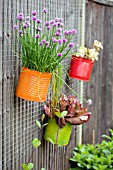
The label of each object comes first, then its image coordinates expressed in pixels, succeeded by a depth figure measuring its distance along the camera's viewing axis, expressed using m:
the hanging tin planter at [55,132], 2.96
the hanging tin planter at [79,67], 3.21
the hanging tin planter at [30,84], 2.44
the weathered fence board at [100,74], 4.10
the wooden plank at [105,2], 4.11
